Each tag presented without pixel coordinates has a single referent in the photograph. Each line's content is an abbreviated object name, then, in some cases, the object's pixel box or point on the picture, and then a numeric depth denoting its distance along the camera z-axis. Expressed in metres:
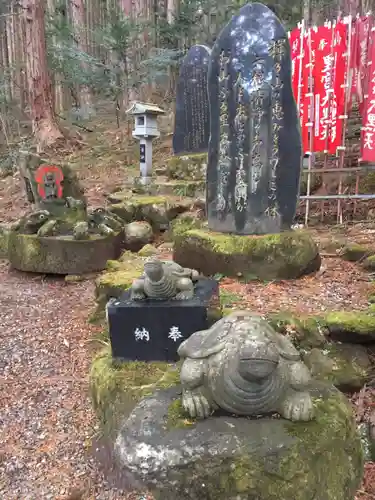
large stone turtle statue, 2.12
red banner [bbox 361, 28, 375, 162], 6.38
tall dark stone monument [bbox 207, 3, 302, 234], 4.65
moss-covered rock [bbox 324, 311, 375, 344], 3.56
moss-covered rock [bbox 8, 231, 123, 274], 6.43
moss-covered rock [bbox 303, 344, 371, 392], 3.44
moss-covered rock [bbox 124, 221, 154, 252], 7.50
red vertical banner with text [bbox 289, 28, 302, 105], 7.00
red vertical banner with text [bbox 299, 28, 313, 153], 6.83
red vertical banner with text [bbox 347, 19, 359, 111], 6.54
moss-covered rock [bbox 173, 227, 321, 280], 4.61
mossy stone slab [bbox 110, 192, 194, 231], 8.36
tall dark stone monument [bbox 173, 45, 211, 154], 10.02
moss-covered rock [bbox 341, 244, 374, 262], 5.14
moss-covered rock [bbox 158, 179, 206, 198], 9.47
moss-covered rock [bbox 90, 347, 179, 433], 2.93
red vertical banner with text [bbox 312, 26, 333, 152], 6.66
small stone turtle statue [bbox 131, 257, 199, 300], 3.25
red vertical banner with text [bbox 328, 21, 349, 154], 6.59
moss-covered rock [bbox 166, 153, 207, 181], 10.05
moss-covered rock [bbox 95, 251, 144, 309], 4.66
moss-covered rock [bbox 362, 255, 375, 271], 4.87
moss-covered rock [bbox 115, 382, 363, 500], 2.16
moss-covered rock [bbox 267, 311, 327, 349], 3.61
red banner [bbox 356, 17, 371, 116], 6.39
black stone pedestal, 3.21
